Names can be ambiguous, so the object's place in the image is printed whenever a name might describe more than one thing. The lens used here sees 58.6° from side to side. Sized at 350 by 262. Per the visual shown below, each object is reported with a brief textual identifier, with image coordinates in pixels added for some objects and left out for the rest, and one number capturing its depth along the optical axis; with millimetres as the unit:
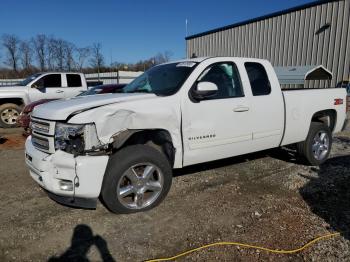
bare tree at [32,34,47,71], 57188
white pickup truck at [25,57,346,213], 3340
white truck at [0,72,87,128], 11000
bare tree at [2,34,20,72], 61094
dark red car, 8219
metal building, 13523
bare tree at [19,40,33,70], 59919
